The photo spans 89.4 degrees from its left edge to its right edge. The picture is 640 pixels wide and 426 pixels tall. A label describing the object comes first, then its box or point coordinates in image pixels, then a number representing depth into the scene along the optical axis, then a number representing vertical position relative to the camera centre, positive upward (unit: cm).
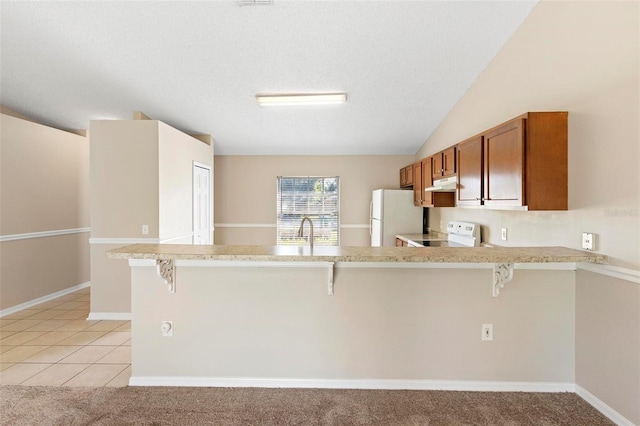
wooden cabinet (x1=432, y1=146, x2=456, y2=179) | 353 +53
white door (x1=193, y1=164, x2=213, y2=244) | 482 +6
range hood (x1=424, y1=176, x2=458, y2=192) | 353 +29
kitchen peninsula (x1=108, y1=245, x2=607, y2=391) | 235 -84
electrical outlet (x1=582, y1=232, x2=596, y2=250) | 211 -21
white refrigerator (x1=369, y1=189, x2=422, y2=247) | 519 -10
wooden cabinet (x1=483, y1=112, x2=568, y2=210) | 227 +35
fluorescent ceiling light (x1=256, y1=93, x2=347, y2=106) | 387 +134
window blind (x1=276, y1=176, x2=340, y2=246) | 622 +9
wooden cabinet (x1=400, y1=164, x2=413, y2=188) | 531 +56
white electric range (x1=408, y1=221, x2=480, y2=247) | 360 -33
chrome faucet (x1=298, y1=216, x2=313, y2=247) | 229 -18
